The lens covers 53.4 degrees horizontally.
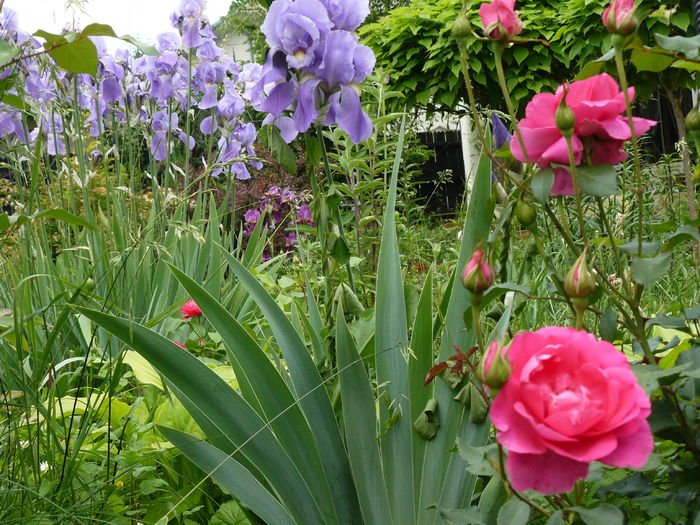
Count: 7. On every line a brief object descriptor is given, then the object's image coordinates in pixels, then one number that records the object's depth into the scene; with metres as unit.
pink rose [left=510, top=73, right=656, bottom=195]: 0.78
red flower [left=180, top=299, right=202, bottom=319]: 2.04
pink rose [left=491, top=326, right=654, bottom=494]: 0.52
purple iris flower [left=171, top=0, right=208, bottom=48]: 2.76
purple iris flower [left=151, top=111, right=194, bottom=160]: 3.10
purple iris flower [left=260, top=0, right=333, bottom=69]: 1.08
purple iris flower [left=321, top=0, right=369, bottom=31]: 1.16
